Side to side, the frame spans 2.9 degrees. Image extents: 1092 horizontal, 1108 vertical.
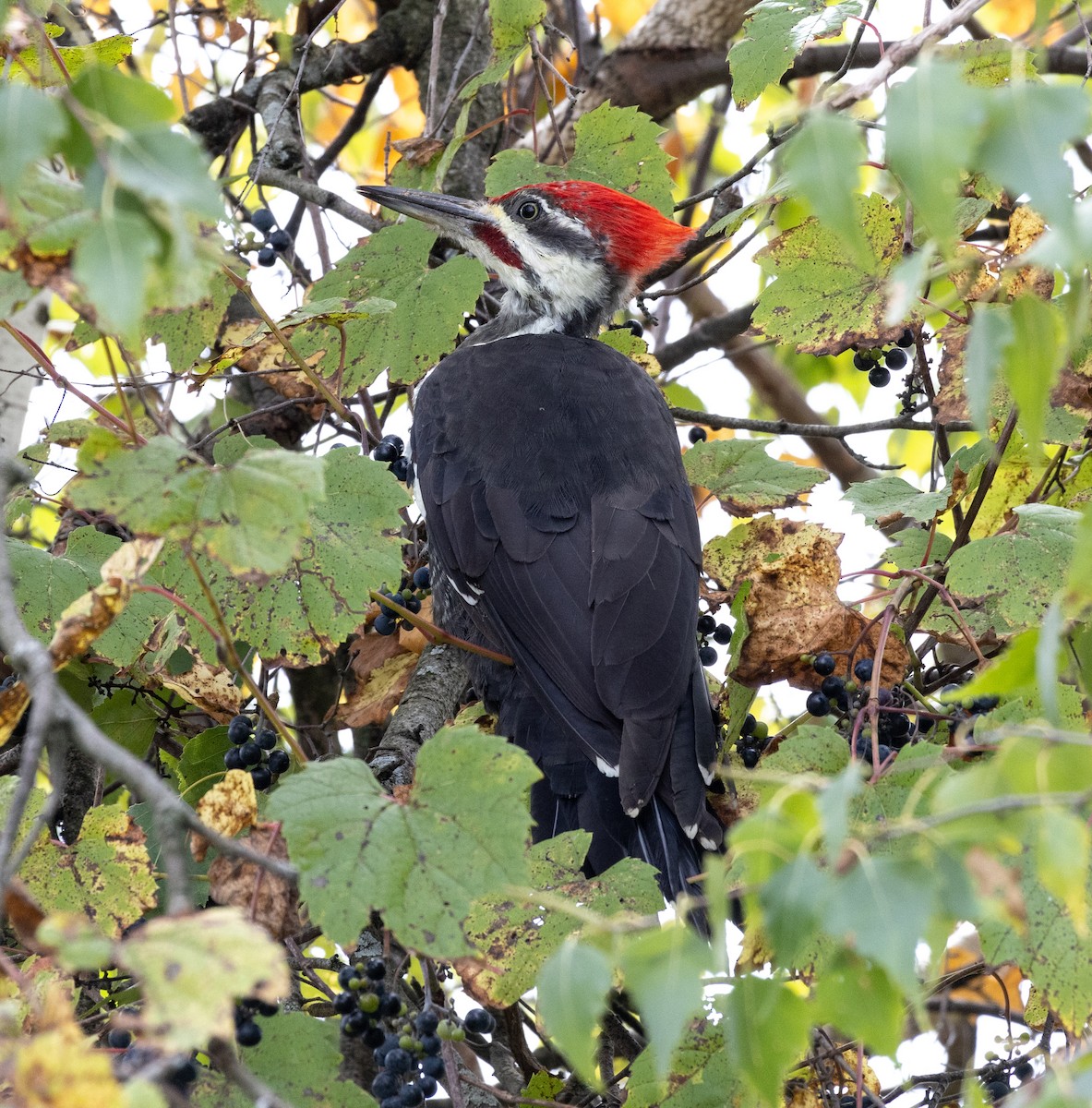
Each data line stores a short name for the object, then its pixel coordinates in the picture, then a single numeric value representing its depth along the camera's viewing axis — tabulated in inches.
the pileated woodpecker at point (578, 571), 274.2
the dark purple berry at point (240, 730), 272.7
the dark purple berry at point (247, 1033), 268.9
